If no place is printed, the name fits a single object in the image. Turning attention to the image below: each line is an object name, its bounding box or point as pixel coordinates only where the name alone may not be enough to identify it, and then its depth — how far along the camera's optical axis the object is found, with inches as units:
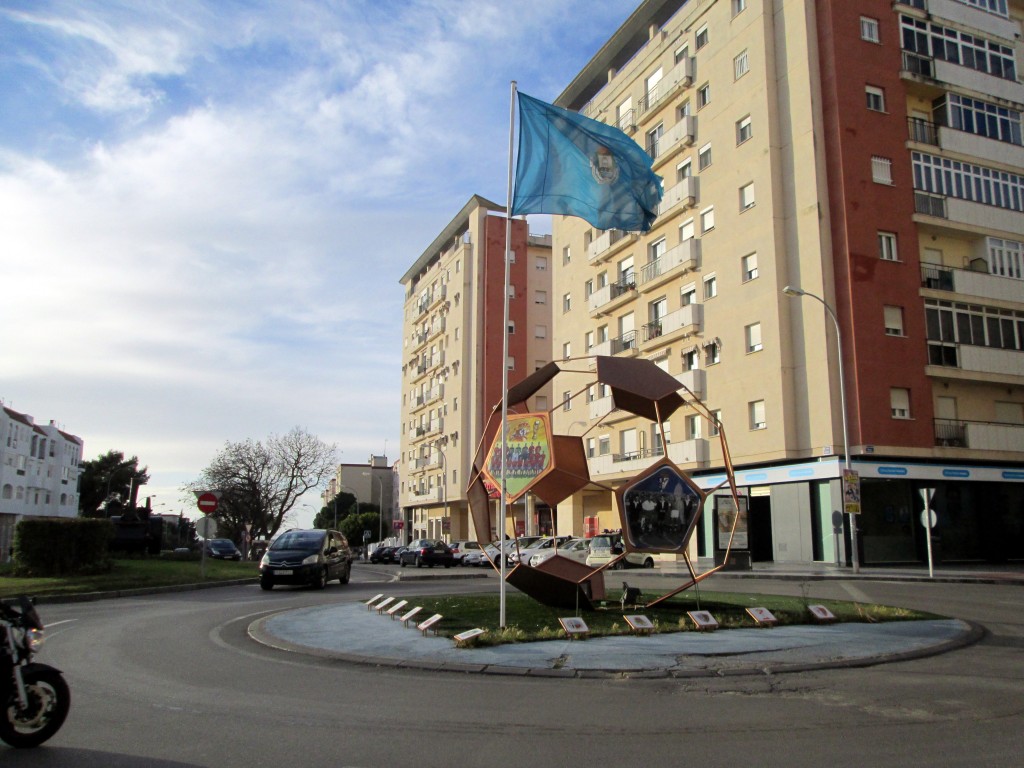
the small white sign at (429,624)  451.5
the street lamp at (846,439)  1035.9
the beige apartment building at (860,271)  1227.9
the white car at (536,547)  1342.3
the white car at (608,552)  1186.6
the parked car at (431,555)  1708.9
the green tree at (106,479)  3604.8
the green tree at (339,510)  4288.9
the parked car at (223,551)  1971.0
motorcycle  224.7
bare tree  2176.4
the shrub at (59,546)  835.4
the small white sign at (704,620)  452.1
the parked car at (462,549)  1785.3
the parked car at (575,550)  1225.0
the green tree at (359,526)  3602.4
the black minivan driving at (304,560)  853.8
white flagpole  461.1
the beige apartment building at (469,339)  2474.2
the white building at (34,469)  2736.2
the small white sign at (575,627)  426.3
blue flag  515.8
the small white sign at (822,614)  483.2
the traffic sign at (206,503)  1000.7
